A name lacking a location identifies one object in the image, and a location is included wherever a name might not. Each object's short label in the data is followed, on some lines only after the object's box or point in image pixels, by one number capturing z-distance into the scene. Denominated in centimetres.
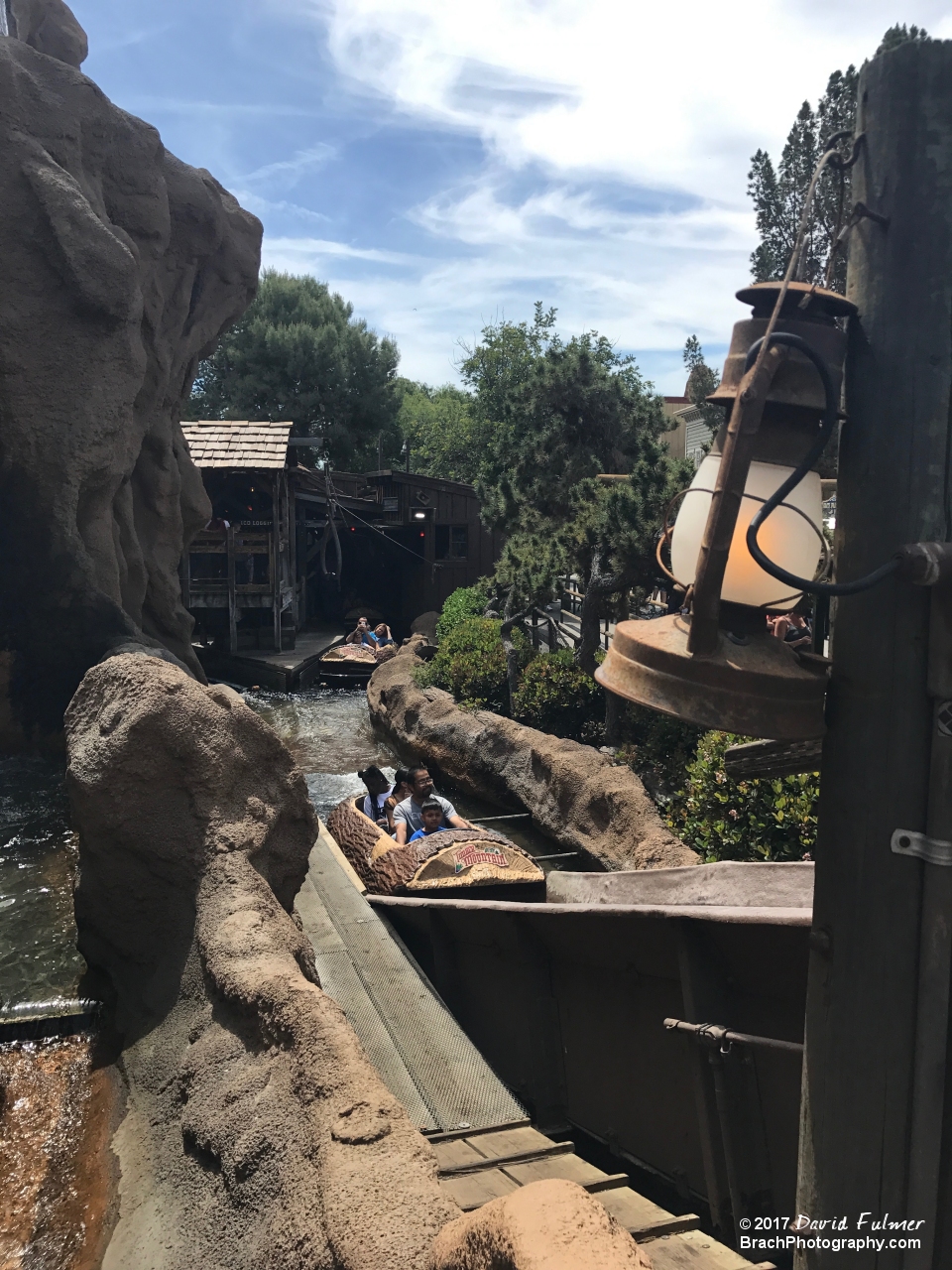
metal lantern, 148
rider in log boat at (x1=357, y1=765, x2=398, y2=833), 780
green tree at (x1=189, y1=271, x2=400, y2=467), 3478
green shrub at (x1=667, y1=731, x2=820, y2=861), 597
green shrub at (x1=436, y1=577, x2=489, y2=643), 2134
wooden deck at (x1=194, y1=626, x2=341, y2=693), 1853
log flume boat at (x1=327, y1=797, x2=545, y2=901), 628
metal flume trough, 317
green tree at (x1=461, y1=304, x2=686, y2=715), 941
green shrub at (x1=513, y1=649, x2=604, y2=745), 1194
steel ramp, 417
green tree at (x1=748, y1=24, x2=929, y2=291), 1459
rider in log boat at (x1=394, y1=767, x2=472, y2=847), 745
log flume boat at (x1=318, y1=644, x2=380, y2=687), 1939
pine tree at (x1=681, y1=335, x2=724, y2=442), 1822
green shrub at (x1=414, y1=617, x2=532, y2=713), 1382
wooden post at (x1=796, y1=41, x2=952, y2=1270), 147
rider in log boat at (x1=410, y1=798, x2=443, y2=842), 732
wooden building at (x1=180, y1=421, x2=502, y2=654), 2052
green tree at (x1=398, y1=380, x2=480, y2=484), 3872
